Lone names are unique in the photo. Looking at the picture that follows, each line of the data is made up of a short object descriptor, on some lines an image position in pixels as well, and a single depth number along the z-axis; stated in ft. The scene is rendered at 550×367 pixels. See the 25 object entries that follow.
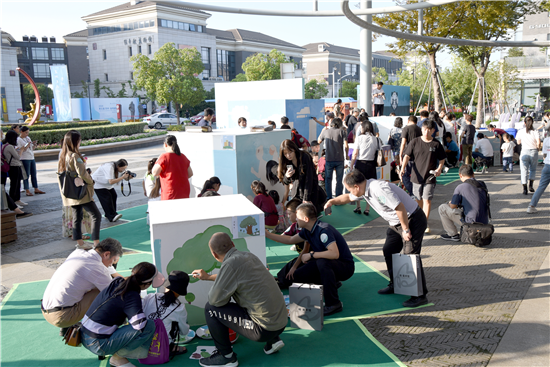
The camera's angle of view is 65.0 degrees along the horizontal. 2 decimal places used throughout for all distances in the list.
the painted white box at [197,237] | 14.73
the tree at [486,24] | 61.21
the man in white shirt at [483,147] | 46.50
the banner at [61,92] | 110.01
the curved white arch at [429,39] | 21.41
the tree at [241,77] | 209.87
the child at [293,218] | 20.18
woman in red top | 22.74
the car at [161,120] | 130.21
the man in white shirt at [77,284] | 13.38
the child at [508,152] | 45.03
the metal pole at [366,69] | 44.65
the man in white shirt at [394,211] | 16.10
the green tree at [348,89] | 234.99
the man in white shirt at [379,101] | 60.95
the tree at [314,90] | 209.64
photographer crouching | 27.32
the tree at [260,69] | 189.16
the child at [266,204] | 24.68
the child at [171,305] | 13.62
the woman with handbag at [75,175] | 21.40
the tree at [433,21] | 59.77
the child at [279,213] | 26.04
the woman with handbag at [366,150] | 27.91
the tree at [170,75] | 128.67
